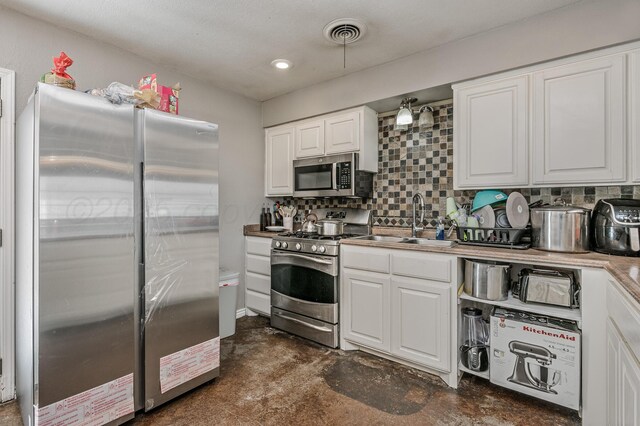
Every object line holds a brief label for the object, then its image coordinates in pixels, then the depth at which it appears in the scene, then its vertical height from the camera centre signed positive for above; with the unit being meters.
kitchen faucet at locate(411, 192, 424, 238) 2.78 +0.01
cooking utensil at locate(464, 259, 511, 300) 1.97 -0.43
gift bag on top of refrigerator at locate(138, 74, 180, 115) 1.94 +0.78
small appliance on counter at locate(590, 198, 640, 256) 1.66 -0.08
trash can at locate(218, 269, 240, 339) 2.81 -0.81
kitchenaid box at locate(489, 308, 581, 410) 1.71 -0.84
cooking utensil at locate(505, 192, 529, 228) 2.12 +0.01
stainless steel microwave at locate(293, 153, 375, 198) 2.93 +0.35
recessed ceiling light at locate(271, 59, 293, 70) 2.65 +1.29
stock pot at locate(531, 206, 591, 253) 1.83 -0.10
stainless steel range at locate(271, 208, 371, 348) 2.59 -0.62
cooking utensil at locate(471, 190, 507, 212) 2.31 +0.10
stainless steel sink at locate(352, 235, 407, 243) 2.76 -0.24
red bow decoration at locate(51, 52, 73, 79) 1.64 +0.78
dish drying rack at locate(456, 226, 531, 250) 2.03 -0.17
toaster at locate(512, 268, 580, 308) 1.77 -0.44
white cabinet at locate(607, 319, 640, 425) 1.03 -0.64
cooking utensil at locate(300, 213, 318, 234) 3.00 -0.13
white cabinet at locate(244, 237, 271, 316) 3.24 -0.67
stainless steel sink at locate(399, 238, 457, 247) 2.35 -0.24
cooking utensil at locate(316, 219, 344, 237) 2.85 -0.13
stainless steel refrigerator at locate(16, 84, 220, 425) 1.45 -0.24
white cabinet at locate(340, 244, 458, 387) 2.09 -0.68
